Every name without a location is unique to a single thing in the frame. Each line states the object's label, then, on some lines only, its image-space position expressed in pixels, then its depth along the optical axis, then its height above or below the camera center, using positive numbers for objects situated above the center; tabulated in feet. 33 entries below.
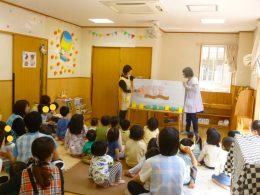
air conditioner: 12.66 +3.56
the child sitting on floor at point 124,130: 13.48 -2.76
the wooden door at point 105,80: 21.83 -0.36
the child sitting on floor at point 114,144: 11.46 -3.02
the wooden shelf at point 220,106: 20.27 -1.90
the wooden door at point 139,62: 20.71 +1.15
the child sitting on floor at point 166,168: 6.31 -2.13
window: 21.61 +0.82
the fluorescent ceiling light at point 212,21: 16.37 +3.70
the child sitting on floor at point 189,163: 9.86 -3.09
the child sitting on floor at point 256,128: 11.53 -1.95
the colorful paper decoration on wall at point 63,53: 18.80 +1.50
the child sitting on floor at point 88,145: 12.11 -3.20
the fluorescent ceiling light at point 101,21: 18.68 +3.85
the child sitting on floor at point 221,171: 10.45 -3.81
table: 17.47 -2.37
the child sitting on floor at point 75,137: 12.31 -3.05
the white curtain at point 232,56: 20.52 +1.93
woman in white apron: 16.93 -1.16
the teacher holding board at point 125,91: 17.74 -0.99
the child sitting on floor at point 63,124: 14.25 -2.69
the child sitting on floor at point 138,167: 9.13 -3.05
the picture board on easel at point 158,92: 17.56 -0.98
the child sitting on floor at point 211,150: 11.54 -3.02
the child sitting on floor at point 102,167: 9.33 -3.28
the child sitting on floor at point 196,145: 12.67 -3.15
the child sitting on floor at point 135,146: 11.27 -2.94
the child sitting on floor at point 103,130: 12.32 -2.56
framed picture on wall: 16.12 +0.75
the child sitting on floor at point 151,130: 13.06 -2.61
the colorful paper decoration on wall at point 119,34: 20.62 +3.28
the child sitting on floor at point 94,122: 14.42 -2.54
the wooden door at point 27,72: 15.48 +0.00
